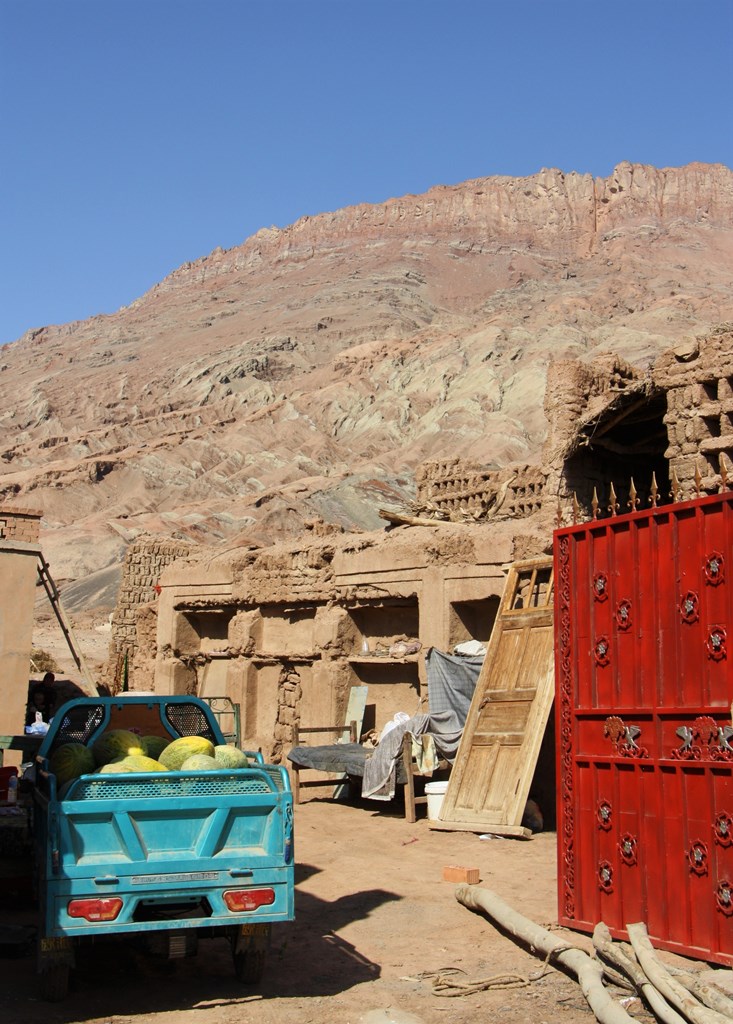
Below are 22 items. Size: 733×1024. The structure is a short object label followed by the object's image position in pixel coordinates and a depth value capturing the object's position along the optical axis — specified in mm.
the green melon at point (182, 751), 6432
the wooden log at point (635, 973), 5297
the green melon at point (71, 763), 6277
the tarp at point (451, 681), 12508
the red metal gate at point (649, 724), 6285
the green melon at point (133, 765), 6238
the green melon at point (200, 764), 6219
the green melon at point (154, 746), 6871
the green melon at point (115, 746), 6562
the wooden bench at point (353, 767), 11820
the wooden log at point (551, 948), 5461
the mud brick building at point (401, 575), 12812
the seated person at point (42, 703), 15375
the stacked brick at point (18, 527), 16688
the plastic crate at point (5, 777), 8156
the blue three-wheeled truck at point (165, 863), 5480
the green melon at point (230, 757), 6578
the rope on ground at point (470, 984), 6062
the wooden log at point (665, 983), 5047
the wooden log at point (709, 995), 5160
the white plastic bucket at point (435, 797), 11398
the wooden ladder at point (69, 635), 17688
